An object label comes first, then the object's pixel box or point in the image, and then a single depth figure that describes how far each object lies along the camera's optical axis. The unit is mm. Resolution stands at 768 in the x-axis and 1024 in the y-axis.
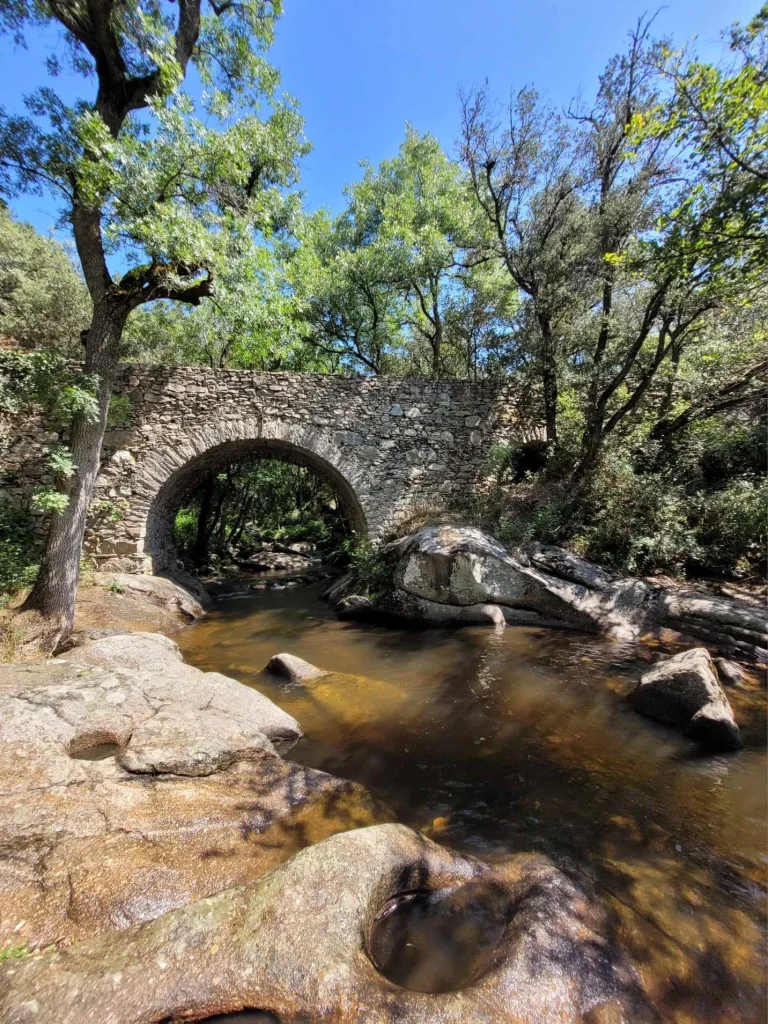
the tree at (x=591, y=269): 8680
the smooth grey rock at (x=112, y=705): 3246
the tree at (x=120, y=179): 5863
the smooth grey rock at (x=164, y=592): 8305
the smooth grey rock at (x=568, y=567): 7328
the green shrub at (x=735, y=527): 7000
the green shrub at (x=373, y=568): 8757
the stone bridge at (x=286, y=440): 9297
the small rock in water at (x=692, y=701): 3729
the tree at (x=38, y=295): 14062
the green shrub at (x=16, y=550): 6816
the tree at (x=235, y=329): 7184
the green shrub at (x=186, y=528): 17653
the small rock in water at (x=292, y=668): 5387
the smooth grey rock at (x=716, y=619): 5652
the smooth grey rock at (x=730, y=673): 4898
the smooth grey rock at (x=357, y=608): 8422
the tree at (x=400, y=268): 13742
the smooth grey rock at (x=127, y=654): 4523
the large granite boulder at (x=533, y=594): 6371
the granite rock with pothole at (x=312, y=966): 1591
